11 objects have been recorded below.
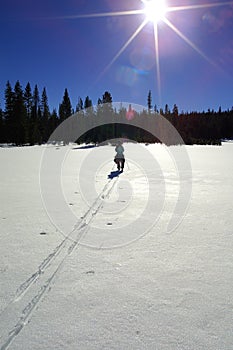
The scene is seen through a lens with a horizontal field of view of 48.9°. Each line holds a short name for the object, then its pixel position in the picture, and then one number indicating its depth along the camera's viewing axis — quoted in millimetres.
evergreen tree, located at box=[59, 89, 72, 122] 65875
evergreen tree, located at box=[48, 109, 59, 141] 63719
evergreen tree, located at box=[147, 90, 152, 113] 86031
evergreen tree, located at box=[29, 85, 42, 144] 47891
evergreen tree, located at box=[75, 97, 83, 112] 94788
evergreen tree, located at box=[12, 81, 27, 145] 45594
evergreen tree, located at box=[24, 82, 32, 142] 59075
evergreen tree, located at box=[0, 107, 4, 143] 47788
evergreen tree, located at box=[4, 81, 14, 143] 46094
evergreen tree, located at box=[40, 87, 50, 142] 57625
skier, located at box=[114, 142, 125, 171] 14578
